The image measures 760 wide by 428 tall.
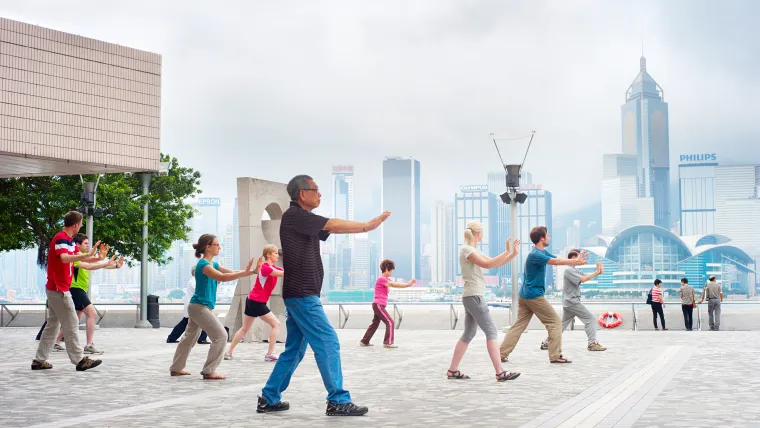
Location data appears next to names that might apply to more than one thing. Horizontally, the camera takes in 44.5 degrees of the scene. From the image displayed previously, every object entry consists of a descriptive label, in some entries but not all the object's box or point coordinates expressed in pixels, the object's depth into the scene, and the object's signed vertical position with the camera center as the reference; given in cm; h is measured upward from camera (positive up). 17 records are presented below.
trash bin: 3025 -183
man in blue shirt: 1275 -70
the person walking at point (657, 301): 2655 -141
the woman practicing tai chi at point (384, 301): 1742 -90
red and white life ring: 2733 -200
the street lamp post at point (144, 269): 2962 -48
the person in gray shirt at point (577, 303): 1590 -87
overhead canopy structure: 1958 +342
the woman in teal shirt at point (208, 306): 1071 -60
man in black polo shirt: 757 -40
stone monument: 1888 +32
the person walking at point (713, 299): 2728 -141
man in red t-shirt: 1149 -43
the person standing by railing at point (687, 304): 2681 -151
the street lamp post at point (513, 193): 2347 +153
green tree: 3712 +193
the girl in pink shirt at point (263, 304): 1348 -73
